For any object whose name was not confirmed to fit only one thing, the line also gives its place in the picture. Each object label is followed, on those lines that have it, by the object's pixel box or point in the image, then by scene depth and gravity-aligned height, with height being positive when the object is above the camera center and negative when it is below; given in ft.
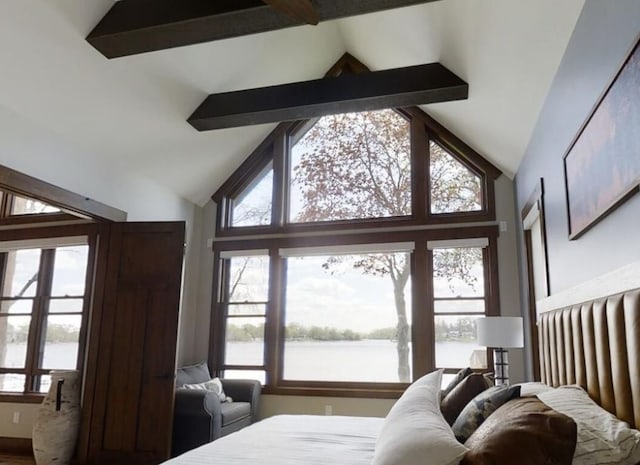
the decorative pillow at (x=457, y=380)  9.33 -0.82
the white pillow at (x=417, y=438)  4.90 -1.08
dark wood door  14.44 -0.48
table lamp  13.33 +0.12
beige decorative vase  14.70 -2.71
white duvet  6.99 -1.72
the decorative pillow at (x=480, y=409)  6.37 -0.92
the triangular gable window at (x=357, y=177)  18.15 +5.84
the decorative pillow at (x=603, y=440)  4.93 -0.99
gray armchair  14.30 -2.49
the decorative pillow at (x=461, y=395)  8.25 -0.97
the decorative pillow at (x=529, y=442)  4.56 -0.95
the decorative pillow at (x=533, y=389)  8.01 -0.84
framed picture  6.21 +2.63
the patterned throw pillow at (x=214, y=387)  15.92 -1.74
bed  4.78 -0.96
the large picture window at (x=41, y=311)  18.28 +0.63
